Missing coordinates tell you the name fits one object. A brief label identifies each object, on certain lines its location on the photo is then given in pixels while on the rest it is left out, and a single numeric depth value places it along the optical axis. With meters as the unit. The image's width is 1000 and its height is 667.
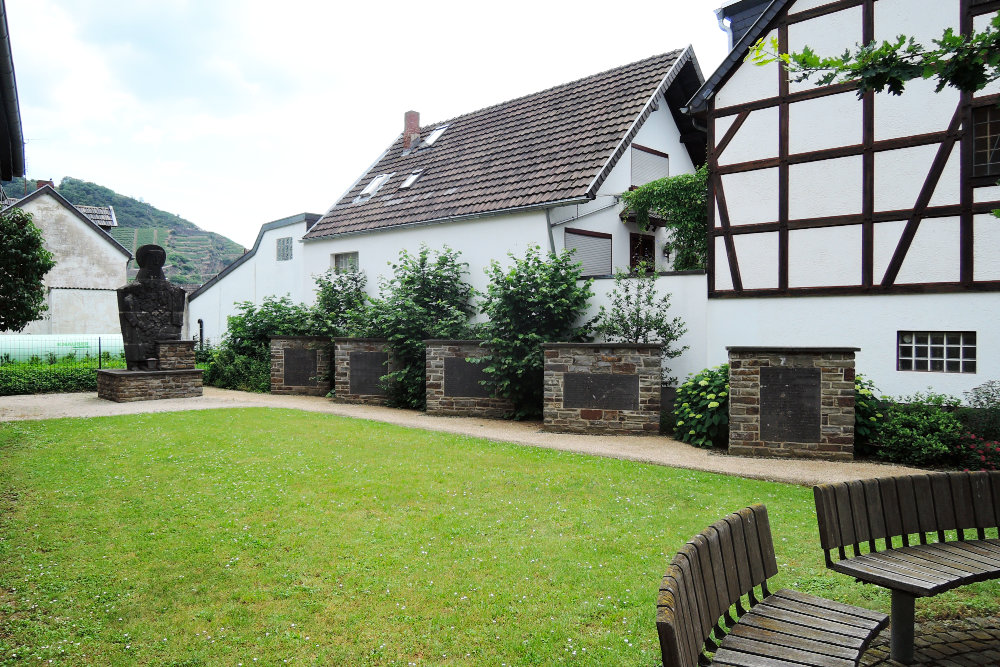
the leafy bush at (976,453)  8.82
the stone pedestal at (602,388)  11.78
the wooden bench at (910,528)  3.74
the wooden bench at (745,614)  2.65
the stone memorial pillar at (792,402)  9.64
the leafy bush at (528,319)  13.55
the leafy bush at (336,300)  19.33
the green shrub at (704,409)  10.80
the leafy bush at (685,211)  15.11
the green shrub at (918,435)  9.19
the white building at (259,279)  24.31
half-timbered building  10.63
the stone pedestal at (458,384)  14.15
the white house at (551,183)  15.82
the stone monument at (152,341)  16.50
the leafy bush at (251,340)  20.08
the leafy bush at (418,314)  15.59
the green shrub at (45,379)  17.95
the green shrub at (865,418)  9.90
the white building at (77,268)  31.84
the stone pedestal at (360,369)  16.20
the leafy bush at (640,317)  13.48
